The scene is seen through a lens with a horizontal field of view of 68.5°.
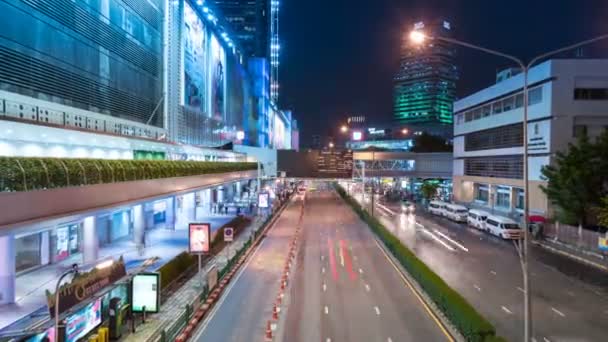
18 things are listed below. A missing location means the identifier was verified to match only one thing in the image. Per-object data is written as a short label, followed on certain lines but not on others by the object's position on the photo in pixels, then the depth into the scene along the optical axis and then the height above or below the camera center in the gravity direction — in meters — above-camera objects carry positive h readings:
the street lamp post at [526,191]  12.24 -0.68
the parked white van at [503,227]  37.31 -5.20
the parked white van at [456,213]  49.34 -5.16
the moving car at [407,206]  63.33 -6.14
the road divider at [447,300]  13.51 -5.05
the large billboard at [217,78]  62.16 +12.90
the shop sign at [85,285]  11.91 -3.57
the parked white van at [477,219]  42.88 -5.14
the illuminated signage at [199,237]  21.25 -3.44
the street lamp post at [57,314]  10.80 -3.70
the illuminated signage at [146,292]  15.77 -4.51
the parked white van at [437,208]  55.12 -5.23
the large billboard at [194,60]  48.91 +12.25
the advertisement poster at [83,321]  11.97 -4.46
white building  41.59 +4.47
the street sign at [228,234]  25.91 -4.02
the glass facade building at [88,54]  22.34 +7.10
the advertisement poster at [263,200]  48.56 -3.75
